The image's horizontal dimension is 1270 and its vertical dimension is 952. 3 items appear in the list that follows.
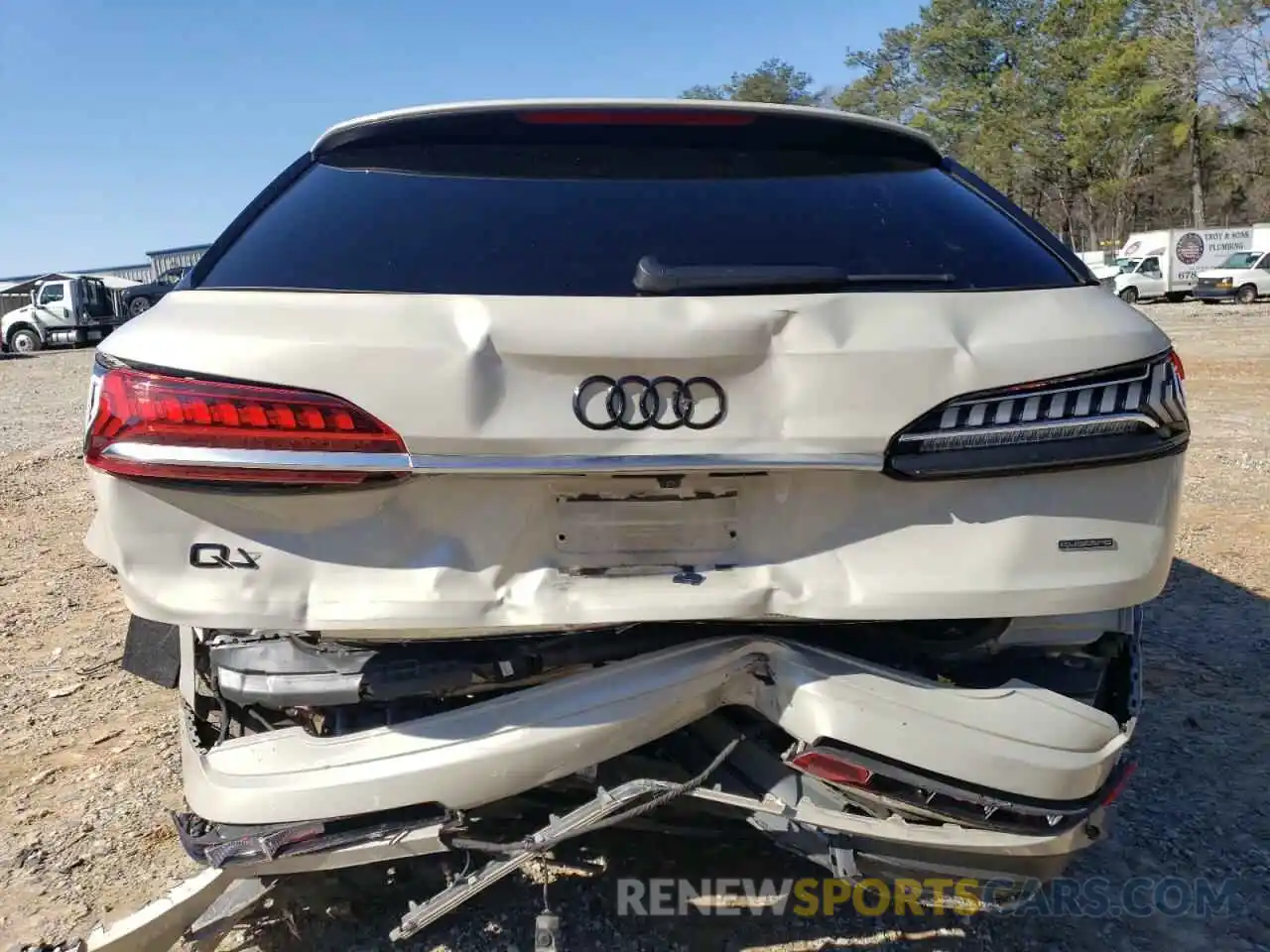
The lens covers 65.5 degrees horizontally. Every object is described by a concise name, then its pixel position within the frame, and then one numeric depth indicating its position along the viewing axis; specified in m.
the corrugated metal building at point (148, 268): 33.99
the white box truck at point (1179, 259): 31.91
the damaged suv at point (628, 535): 1.75
